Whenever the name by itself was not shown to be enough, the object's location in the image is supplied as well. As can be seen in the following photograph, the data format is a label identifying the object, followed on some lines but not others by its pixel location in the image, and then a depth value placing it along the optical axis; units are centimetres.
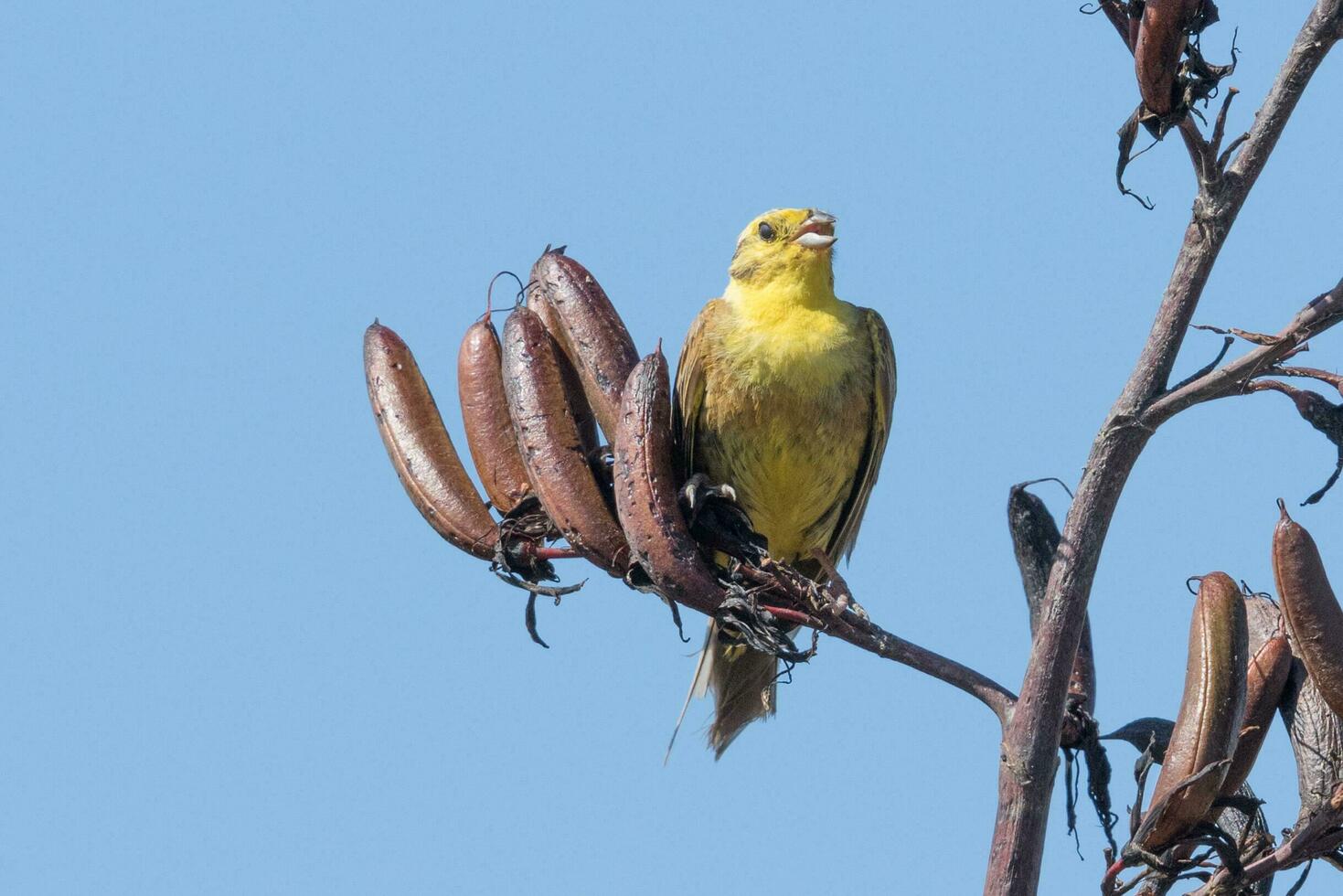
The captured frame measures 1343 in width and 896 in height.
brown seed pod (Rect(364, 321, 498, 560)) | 1041
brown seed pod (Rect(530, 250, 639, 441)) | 1044
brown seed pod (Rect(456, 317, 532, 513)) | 1064
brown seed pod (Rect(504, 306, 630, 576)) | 970
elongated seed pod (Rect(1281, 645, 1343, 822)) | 855
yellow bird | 1260
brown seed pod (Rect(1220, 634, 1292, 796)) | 886
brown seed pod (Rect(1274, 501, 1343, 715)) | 843
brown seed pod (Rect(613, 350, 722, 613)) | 926
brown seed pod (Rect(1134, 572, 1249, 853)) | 834
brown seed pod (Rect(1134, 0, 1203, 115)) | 779
